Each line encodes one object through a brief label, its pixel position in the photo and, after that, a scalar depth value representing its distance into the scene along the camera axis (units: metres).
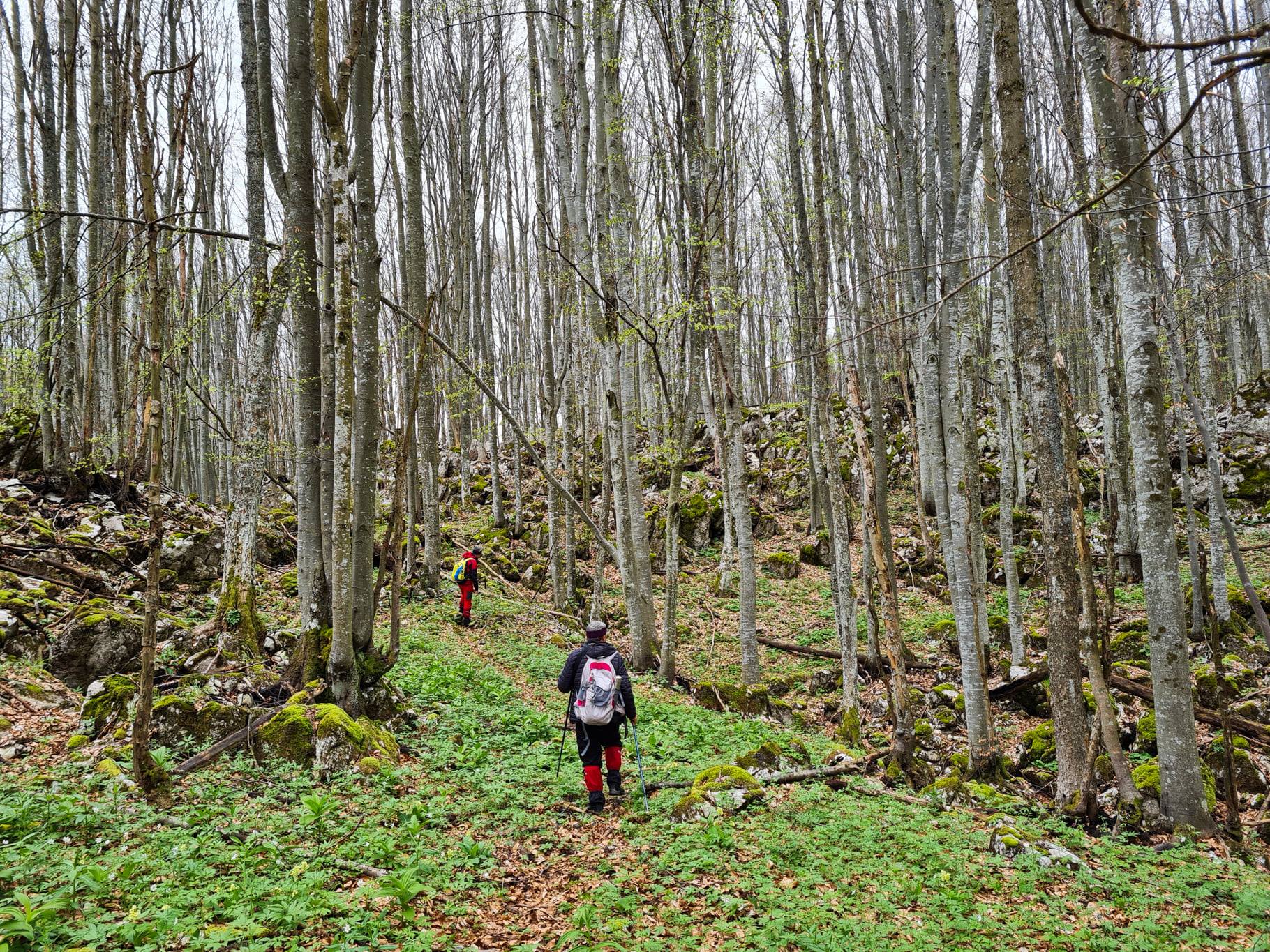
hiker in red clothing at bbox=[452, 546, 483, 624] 12.44
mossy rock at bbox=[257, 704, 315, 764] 5.75
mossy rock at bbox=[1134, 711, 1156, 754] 7.36
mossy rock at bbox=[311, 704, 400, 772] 5.78
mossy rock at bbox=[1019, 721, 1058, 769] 7.45
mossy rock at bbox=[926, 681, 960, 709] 9.28
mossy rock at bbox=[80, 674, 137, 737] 5.75
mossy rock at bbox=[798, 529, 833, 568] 16.33
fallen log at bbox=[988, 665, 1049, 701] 9.12
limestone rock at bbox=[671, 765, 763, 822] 5.32
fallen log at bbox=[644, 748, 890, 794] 5.99
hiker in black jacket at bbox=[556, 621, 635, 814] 5.60
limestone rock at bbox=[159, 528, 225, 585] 10.96
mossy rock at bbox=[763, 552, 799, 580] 16.06
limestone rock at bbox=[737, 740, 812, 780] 6.46
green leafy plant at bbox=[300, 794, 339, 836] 4.56
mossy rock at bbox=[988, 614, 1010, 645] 11.59
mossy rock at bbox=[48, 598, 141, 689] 6.83
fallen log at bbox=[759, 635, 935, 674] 10.80
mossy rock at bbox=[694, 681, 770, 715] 9.25
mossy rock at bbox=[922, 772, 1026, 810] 6.12
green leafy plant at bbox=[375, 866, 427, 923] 3.61
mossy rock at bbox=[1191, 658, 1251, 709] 8.00
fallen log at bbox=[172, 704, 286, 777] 5.26
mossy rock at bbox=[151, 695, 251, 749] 5.69
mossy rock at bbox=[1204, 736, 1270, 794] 6.40
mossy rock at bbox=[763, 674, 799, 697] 10.52
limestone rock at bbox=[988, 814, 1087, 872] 4.71
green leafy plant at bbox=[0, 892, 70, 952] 2.78
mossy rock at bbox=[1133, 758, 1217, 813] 5.77
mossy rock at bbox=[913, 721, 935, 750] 8.21
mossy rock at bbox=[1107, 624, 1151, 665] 9.64
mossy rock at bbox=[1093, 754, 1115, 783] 6.55
